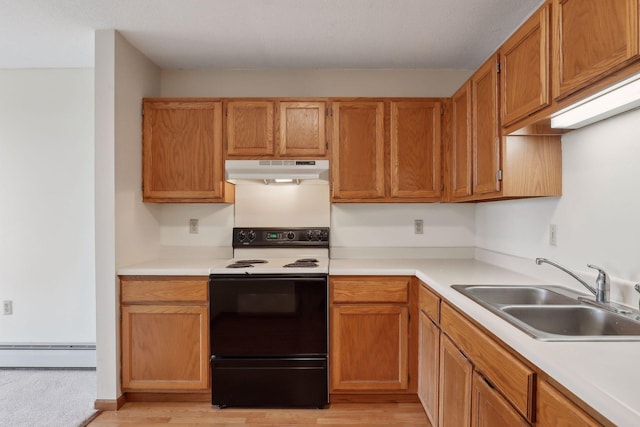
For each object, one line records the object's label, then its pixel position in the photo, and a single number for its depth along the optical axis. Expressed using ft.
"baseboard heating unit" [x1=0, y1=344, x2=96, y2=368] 9.63
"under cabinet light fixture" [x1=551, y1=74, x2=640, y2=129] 3.87
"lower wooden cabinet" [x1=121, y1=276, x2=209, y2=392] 7.80
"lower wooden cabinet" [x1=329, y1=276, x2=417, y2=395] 7.78
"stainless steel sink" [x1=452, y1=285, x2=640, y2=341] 4.09
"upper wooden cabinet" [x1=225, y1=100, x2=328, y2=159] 8.73
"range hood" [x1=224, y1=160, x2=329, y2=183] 8.46
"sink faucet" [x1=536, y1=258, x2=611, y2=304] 4.82
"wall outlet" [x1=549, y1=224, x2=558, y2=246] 6.41
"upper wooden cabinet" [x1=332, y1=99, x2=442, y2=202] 8.72
